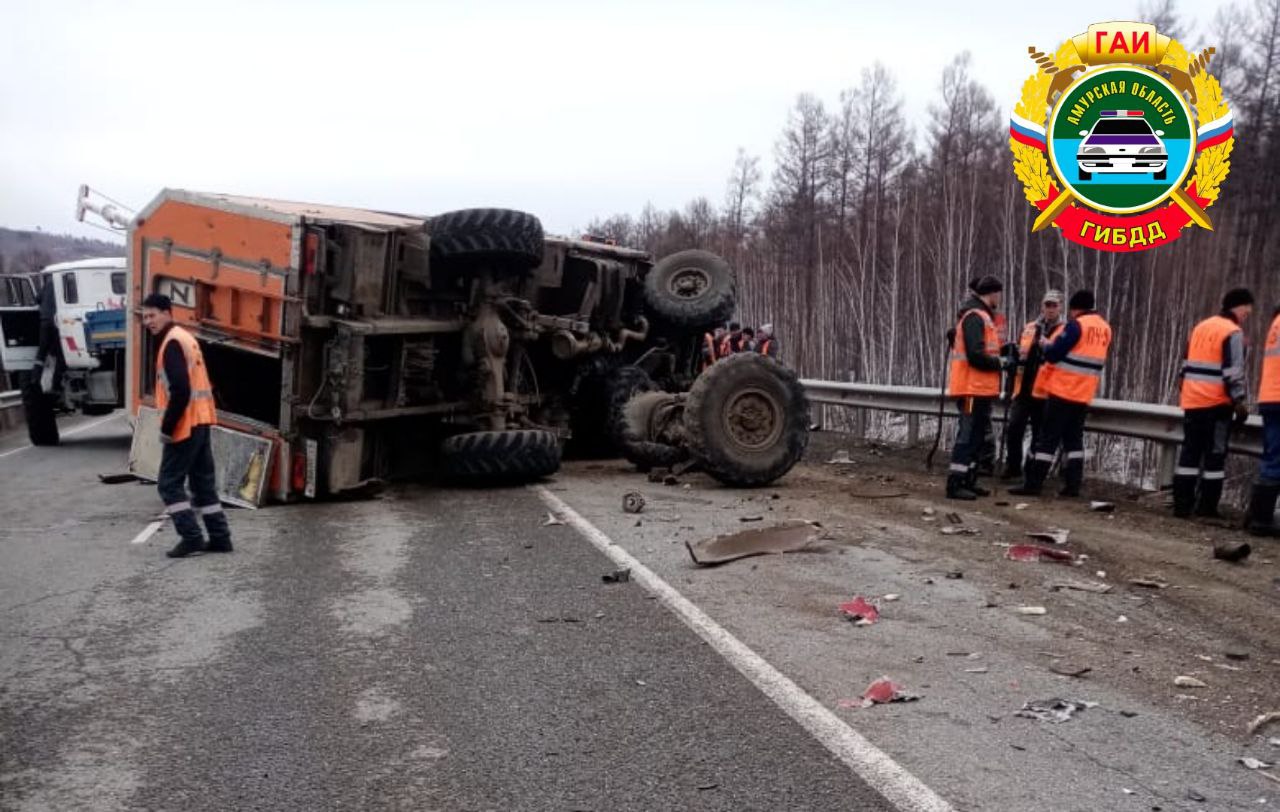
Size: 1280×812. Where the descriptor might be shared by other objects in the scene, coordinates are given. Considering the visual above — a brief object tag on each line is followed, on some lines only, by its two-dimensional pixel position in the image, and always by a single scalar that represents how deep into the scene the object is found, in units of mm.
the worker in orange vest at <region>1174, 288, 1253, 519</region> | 8625
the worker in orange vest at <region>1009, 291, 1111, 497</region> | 9844
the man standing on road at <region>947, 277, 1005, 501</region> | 9664
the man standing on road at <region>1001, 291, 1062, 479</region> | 10719
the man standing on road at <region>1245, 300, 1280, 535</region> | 8039
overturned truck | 9352
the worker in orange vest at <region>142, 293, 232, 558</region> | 7465
